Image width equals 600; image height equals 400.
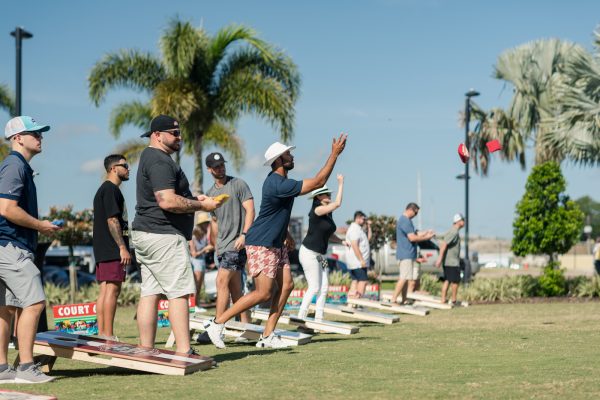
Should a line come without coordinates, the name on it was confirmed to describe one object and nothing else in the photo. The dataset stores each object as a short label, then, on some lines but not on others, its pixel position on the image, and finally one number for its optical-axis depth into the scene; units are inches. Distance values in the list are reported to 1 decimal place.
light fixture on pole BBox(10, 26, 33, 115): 719.1
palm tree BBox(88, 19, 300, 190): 956.0
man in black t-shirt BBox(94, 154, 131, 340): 348.5
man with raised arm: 338.6
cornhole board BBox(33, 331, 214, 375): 266.8
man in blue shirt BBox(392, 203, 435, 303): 644.1
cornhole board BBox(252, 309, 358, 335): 431.2
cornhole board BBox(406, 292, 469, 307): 701.9
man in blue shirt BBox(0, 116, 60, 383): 254.7
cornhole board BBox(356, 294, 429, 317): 600.1
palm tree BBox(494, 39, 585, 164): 1112.8
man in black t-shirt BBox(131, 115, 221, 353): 283.4
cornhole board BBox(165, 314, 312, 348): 375.9
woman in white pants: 451.5
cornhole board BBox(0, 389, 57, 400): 210.7
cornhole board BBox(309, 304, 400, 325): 522.6
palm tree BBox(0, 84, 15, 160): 1243.8
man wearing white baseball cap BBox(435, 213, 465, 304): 702.5
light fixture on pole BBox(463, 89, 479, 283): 1049.5
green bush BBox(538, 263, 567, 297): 798.5
